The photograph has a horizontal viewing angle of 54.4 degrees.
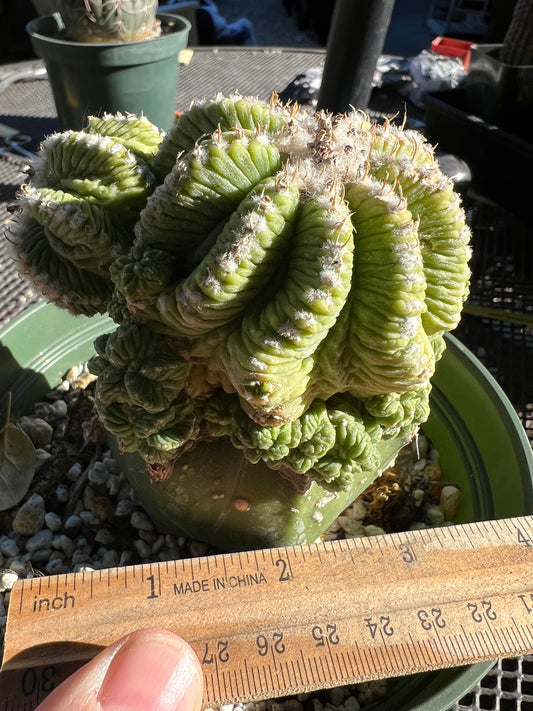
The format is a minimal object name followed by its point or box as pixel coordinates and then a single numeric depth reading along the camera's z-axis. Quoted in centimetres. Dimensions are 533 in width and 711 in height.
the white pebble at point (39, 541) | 13
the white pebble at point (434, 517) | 14
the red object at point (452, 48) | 40
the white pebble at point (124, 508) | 14
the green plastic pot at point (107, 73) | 25
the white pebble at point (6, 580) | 12
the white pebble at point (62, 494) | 14
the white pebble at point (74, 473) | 14
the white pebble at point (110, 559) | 13
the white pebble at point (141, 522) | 13
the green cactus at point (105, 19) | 25
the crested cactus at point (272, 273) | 7
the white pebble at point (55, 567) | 12
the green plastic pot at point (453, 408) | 12
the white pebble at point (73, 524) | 13
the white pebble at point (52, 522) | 13
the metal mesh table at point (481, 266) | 12
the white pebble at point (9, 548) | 13
